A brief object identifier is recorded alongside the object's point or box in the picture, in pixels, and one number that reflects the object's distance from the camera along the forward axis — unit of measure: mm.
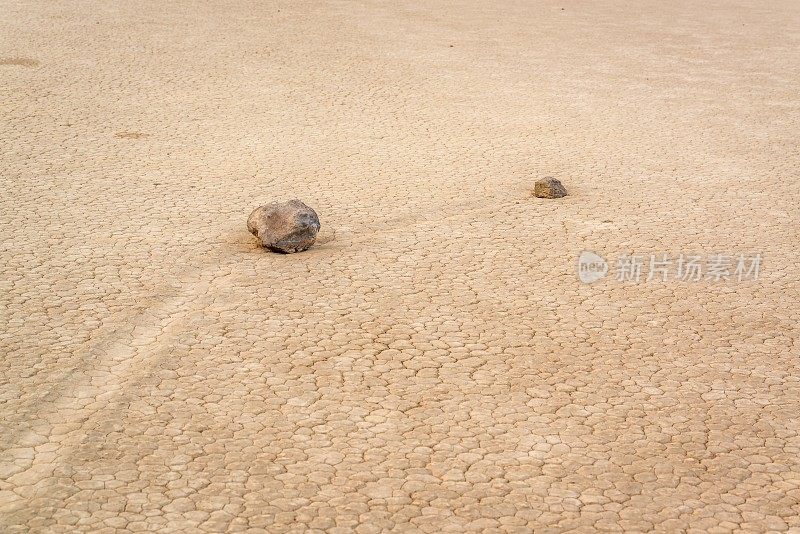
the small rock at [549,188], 6105
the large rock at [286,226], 5121
